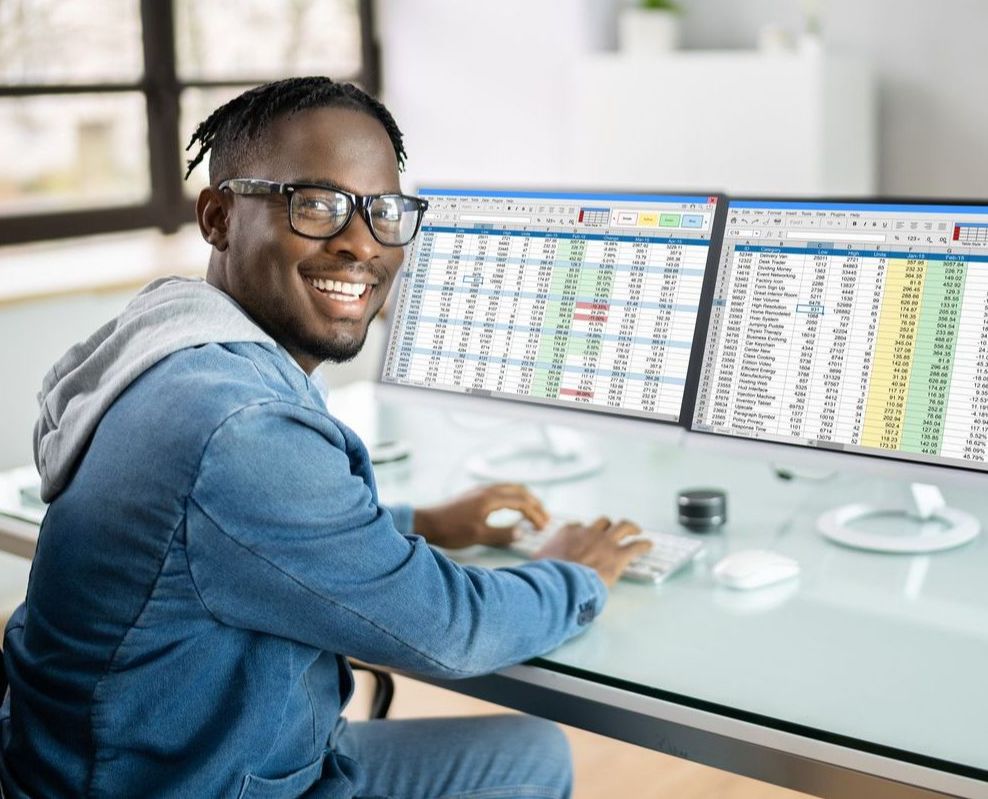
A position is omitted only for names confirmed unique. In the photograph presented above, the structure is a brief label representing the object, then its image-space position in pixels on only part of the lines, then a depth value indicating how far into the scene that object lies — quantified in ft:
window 11.39
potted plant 13.46
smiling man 3.75
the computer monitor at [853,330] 5.08
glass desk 3.86
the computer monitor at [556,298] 5.77
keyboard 5.16
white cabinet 12.37
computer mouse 5.03
